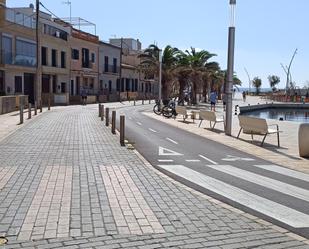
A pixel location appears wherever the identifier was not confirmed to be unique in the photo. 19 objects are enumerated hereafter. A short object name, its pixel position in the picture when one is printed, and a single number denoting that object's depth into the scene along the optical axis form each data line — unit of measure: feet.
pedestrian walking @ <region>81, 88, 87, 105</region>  102.93
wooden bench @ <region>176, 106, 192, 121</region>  56.96
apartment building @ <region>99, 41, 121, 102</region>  135.79
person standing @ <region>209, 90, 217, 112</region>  88.51
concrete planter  27.61
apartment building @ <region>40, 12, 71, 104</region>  99.98
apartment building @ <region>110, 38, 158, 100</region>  155.94
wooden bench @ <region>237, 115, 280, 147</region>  33.21
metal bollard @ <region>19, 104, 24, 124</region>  47.28
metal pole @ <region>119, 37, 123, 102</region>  144.09
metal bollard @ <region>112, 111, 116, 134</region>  38.55
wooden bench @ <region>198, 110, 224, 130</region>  45.42
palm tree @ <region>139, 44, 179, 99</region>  102.58
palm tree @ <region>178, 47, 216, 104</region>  103.58
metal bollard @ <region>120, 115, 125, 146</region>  31.37
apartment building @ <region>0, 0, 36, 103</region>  83.70
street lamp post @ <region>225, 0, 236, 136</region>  40.46
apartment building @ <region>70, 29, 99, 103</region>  117.12
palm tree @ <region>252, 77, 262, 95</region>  276.92
